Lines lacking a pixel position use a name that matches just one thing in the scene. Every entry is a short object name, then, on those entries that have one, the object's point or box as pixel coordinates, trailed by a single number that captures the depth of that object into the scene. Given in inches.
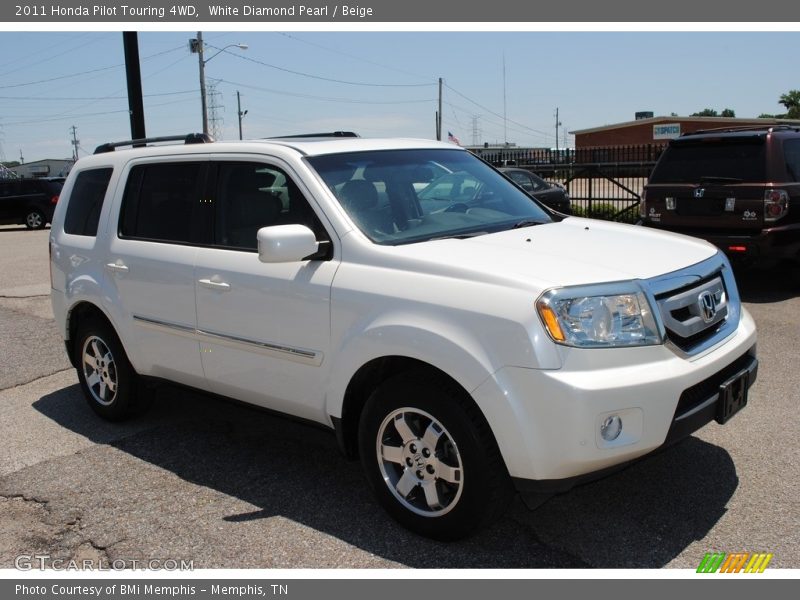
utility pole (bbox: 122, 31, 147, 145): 413.1
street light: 1487.2
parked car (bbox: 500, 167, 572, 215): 664.4
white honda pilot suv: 126.3
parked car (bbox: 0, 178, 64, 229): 922.1
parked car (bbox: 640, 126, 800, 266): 326.0
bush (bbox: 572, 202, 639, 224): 637.3
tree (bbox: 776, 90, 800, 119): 3009.4
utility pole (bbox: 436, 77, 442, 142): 2372.8
